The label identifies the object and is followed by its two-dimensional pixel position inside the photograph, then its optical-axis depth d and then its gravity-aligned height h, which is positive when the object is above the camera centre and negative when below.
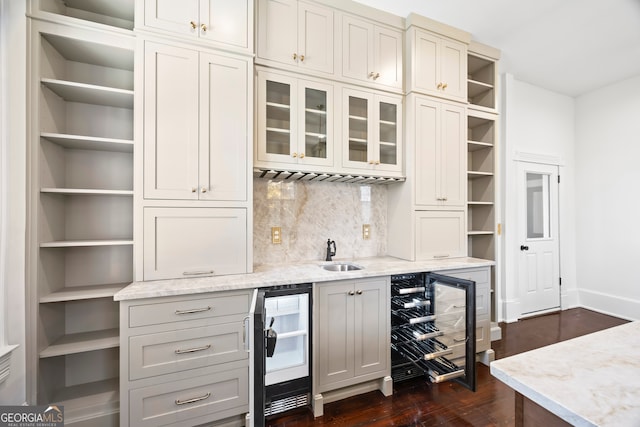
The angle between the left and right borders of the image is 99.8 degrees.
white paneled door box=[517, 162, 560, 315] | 3.78 -0.33
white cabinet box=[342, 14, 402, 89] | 2.38 +1.48
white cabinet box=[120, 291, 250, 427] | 1.54 -0.88
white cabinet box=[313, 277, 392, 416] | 1.91 -0.89
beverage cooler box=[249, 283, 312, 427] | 1.81 -0.96
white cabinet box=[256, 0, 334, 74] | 2.13 +1.48
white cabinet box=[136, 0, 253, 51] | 1.77 +1.35
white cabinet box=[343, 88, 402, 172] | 2.40 +0.78
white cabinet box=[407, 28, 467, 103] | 2.54 +1.47
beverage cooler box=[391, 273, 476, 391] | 2.11 -0.88
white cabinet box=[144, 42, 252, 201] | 1.77 +0.63
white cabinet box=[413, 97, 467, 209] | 2.58 +0.61
